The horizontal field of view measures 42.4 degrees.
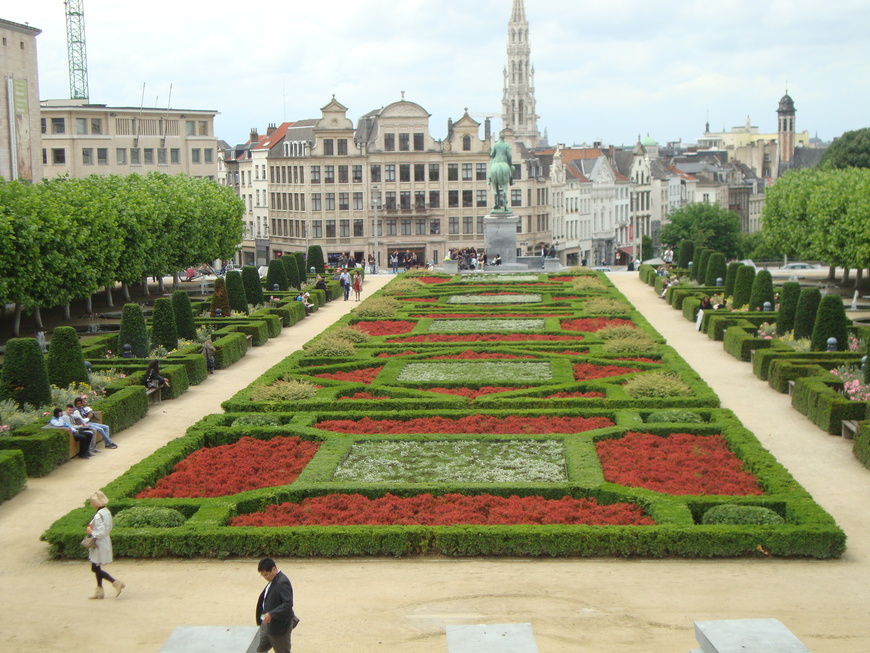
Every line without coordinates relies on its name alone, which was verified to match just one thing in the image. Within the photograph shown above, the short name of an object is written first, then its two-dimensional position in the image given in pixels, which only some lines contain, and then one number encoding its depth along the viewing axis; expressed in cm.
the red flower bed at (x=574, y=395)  2883
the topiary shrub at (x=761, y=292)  4506
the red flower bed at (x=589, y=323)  4162
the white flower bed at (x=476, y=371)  3142
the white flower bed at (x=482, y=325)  4234
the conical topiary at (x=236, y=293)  4678
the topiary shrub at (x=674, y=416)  2555
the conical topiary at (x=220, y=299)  4588
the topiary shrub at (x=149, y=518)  1862
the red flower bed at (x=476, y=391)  2928
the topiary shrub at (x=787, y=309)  3803
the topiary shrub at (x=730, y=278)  5172
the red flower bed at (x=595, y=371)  3168
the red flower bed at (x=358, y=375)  3188
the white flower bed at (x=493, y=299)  5256
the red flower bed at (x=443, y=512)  1861
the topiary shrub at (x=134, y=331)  3456
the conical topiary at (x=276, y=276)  5688
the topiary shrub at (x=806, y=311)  3653
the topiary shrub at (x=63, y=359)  2909
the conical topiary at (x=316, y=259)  6950
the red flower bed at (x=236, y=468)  2092
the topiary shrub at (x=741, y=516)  1820
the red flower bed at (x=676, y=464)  2050
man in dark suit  1266
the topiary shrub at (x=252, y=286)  5041
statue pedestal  7050
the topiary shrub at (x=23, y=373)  2683
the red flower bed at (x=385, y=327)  4206
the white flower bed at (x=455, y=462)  2153
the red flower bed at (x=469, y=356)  3503
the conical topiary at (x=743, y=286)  4738
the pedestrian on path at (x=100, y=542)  1617
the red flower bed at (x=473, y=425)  2544
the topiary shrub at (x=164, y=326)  3700
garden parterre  1777
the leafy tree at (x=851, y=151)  9056
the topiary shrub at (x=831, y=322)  3406
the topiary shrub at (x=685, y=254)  6702
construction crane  11075
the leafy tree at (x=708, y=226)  10494
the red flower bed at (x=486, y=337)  3900
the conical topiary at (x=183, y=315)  3869
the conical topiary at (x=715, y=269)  5562
